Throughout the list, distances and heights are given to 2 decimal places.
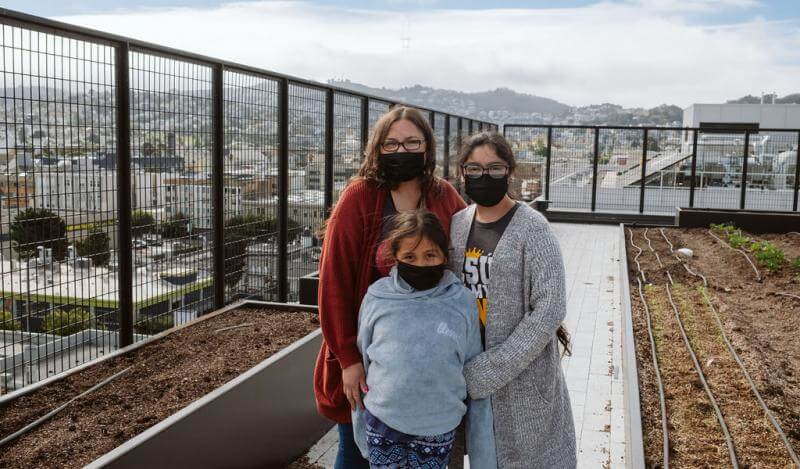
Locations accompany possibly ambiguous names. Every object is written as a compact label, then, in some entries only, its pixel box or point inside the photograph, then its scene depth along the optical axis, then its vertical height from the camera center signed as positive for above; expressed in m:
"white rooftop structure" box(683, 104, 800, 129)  52.34 +4.54
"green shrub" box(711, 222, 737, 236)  13.56 -0.92
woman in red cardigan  2.82 -0.23
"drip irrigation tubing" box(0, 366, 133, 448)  3.41 -1.22
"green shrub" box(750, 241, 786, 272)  9.71 -1.04
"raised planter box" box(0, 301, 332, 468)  3.09 -1.19
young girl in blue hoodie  2.55 -0.63
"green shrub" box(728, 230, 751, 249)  11.82 -0.99
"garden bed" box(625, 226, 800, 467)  4.39 -1.45
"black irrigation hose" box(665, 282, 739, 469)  4.14 -1.49
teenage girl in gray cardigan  2.59 -0.48
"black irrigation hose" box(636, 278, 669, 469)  4.24 -1.49
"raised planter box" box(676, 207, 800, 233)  13.74 -0.77
